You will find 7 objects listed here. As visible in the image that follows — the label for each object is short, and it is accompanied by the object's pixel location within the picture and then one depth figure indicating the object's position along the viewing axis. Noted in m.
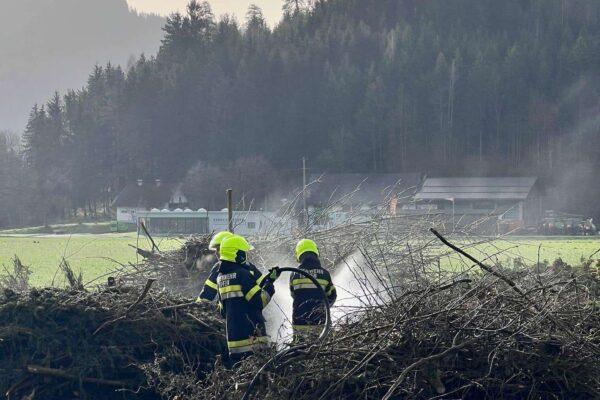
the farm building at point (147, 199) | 166.00
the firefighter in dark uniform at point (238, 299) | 16.72
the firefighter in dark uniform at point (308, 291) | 18.33
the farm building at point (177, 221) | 114.44
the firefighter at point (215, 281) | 16.87
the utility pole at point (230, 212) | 29.18
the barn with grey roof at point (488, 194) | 138.62
